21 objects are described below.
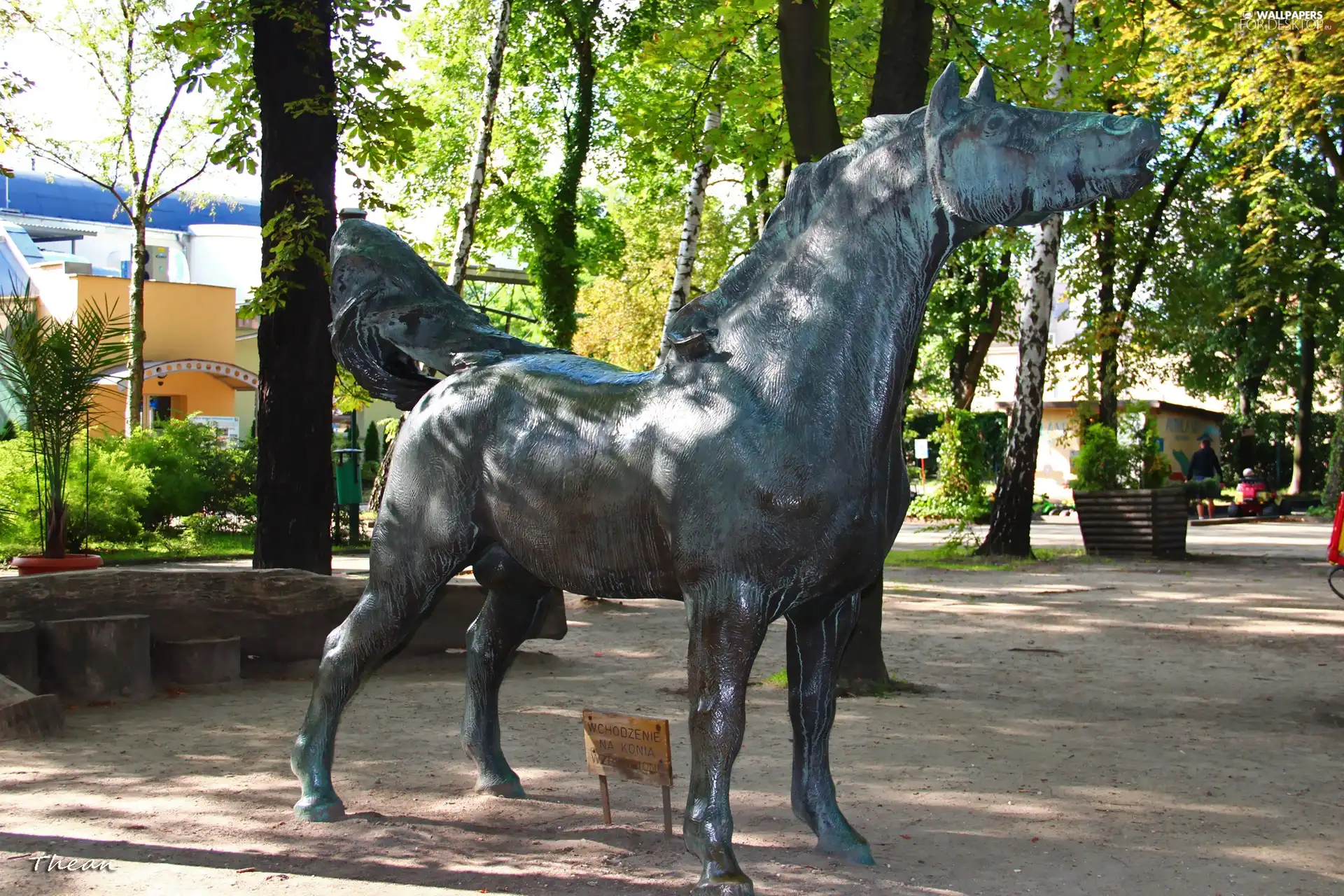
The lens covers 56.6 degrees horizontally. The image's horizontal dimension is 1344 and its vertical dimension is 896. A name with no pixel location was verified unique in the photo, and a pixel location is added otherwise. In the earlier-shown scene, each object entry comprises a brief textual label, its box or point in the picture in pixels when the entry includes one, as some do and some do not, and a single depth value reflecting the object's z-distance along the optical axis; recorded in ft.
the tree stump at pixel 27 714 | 21.43
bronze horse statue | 12.19
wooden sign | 14.60
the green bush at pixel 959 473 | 63.57
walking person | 100.07
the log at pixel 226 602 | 27.12
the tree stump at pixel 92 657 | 25.38
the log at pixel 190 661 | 27.25
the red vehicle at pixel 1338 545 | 27.81
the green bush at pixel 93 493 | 58.03
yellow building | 105.09
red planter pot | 37.45
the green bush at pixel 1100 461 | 63.52
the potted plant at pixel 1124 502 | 59.88
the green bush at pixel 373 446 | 111.55
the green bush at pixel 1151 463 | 64.34
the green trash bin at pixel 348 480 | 68.59
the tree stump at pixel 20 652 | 24.21
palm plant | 39.45
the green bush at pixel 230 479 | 71.46
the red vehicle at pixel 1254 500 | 97.25
